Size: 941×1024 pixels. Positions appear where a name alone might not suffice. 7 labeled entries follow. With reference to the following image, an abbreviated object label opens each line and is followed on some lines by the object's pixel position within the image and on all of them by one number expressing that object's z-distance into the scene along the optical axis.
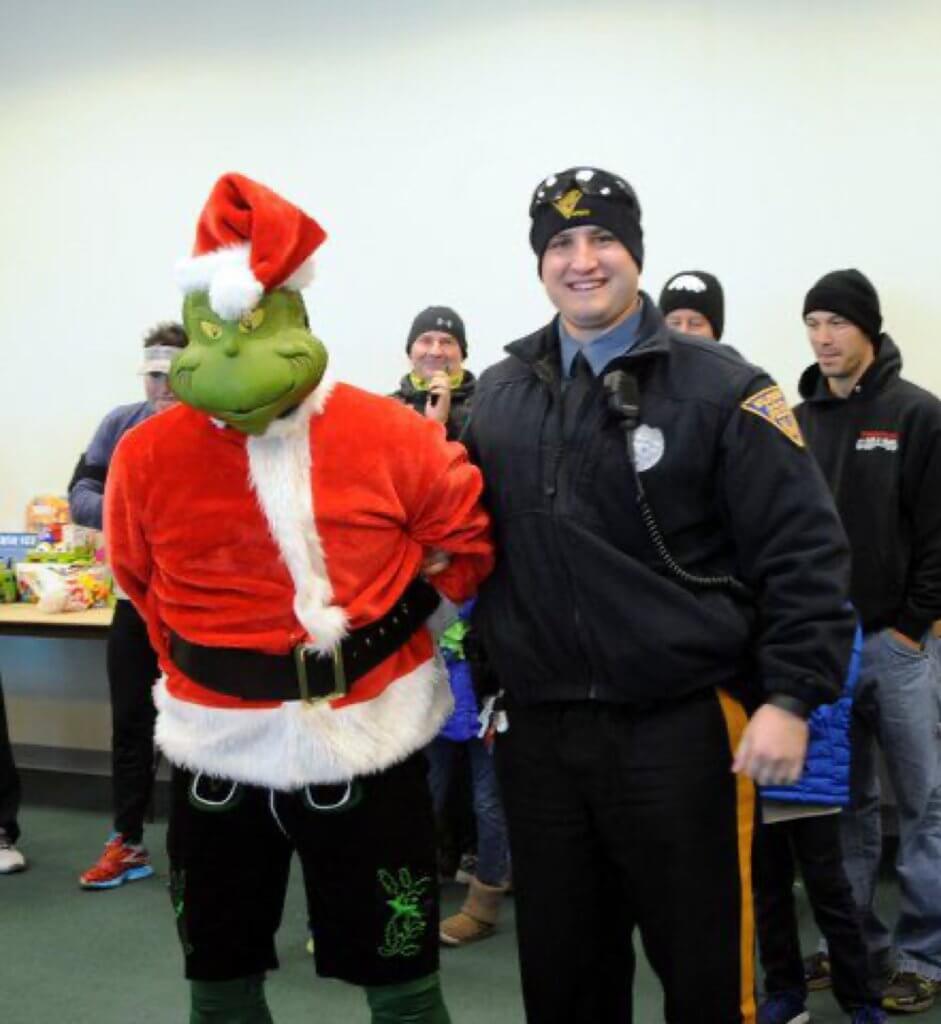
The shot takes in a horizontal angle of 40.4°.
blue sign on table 5.02
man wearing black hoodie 2.87
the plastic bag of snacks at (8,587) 4.83
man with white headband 3.76
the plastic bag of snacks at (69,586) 4.54
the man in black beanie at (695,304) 3.35
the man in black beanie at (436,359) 3.53
